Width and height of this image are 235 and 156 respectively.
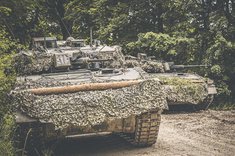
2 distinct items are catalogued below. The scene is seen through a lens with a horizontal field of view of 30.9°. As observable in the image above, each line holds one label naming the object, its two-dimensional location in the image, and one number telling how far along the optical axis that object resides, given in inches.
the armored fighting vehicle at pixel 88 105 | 264.4
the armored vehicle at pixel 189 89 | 462.3
